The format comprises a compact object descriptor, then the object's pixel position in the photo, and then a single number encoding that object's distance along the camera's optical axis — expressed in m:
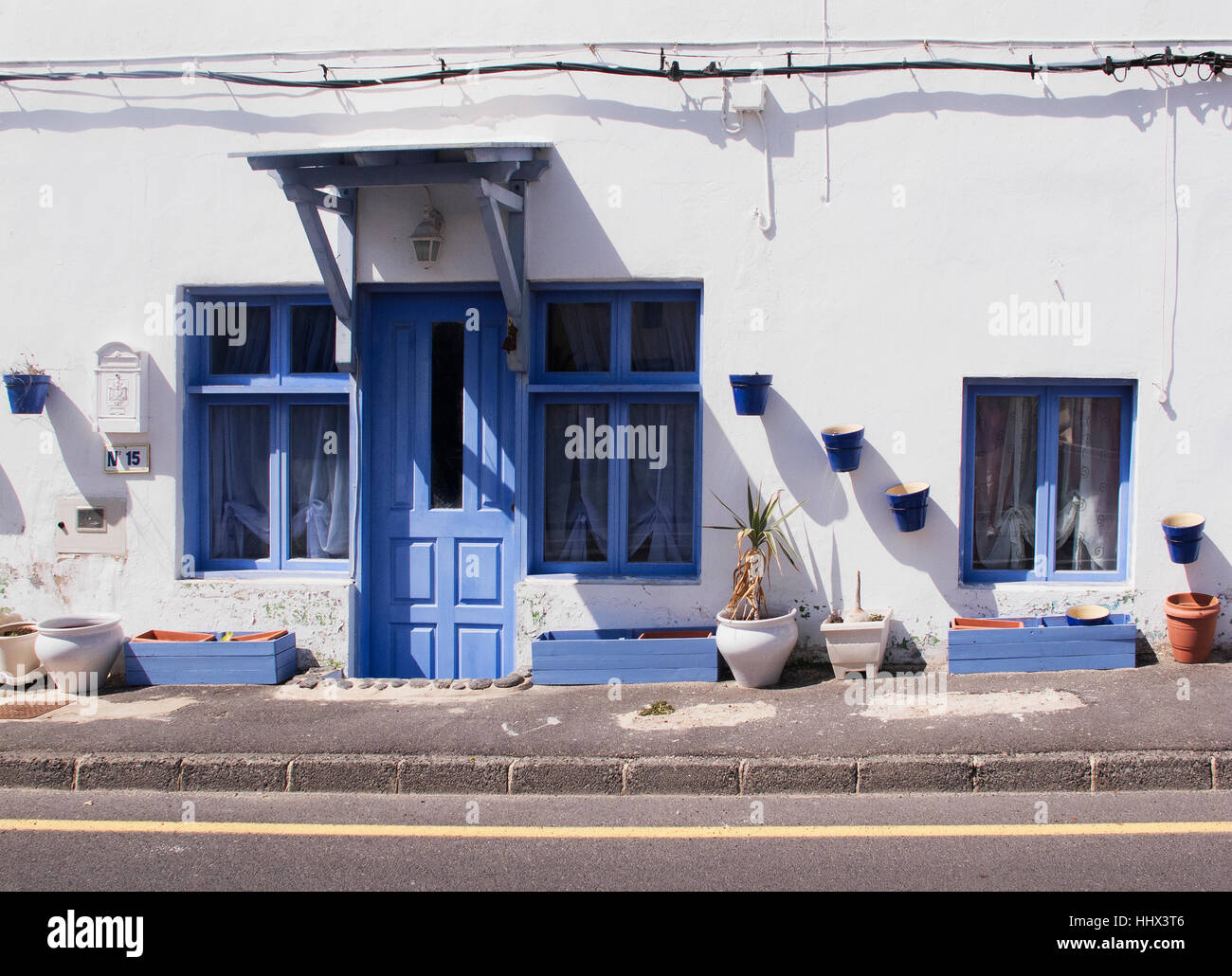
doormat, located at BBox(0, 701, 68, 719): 6.46
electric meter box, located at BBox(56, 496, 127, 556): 7.62
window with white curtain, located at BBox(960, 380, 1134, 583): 7.39
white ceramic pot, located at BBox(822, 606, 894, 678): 6.93
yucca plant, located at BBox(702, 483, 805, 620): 6.84
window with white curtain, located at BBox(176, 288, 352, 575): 7.72
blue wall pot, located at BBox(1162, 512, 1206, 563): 6.93
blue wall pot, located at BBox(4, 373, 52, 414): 7.38
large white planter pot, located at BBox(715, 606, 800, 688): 6.68
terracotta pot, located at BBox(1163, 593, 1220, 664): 6.86
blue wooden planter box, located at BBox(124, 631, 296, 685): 7.11
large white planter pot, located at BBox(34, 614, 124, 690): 6.99
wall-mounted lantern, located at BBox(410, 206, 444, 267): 7.27
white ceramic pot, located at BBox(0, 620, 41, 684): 7.20
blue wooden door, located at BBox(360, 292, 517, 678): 7.59
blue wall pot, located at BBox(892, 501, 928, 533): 7.07
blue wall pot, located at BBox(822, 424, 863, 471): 6.99
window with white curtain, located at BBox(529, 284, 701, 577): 7.52
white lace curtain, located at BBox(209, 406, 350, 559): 7.80
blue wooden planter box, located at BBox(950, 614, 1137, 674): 6.82
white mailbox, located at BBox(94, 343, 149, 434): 7.44
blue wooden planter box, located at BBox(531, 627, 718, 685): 6.91
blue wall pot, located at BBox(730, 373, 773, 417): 7.04
